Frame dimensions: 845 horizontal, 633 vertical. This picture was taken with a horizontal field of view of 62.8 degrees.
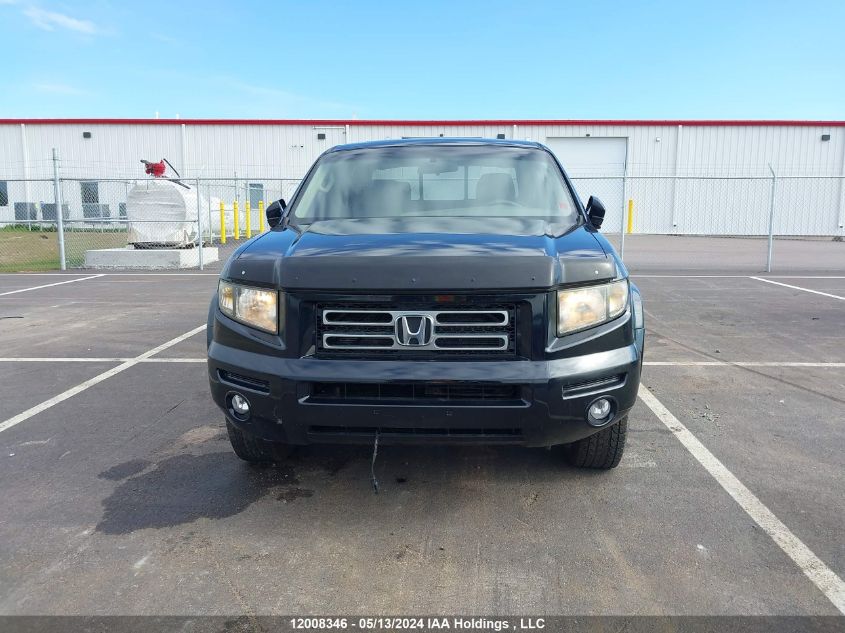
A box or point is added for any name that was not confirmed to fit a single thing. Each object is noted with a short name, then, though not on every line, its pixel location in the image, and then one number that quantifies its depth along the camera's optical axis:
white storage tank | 16.58
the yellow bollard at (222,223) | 22.69
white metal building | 29.19
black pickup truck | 2.94
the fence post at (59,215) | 14.94
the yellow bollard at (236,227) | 23.39
